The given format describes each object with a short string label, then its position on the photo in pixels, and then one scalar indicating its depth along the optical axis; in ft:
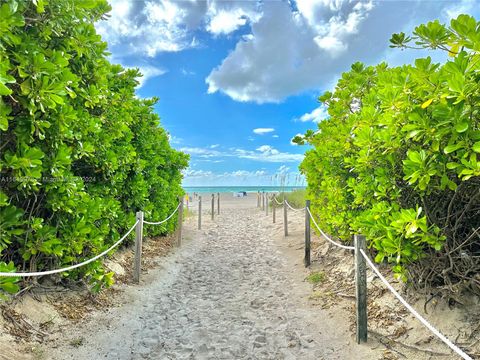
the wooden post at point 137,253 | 20.51
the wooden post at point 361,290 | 12.67
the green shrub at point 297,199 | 55.73
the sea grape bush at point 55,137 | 10.80
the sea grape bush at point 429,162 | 8.94
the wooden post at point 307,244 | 24.06
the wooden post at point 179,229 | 32.42
